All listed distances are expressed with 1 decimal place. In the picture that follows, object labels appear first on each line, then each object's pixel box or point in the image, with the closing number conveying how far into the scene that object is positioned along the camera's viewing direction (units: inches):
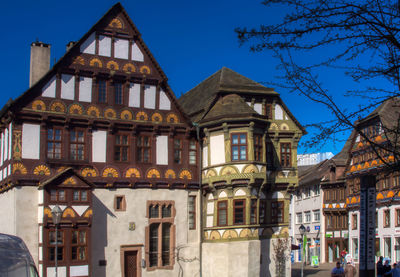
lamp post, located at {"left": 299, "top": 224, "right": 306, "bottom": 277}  1130.4
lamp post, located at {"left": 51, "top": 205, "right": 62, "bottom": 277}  949.8
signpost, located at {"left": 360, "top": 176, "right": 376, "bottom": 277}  256.7
